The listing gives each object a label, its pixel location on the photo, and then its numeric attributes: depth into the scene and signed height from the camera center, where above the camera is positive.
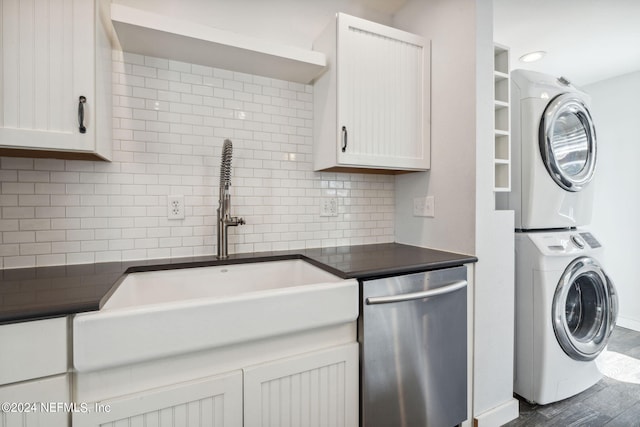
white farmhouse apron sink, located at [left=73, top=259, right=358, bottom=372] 0.82 -0.34
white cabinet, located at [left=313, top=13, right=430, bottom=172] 1.58 +0.63
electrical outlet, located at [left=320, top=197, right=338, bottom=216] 1.91 +0.03
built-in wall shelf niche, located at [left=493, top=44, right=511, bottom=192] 1.69 +0.52
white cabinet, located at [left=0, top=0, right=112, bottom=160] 1.04 +0.49
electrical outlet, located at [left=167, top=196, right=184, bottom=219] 1.54 +0.02
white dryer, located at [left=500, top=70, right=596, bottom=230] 1.79 +0.36
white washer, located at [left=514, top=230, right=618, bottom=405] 1.72 -0.63
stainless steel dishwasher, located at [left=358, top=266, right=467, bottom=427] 1.21 -0.61
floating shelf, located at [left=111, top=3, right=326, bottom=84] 1.26 +0.79
